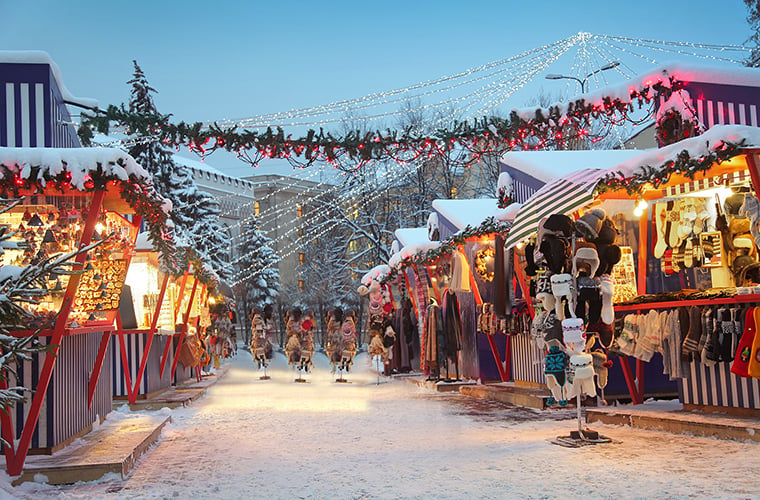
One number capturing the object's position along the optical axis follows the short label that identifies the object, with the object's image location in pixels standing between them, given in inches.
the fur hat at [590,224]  351.6
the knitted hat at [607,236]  351.3
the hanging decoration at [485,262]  620.1
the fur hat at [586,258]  335.6
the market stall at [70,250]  289.0
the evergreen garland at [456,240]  559.9
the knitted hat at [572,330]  320.2
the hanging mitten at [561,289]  324.8
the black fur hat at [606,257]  344.8
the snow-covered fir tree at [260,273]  2018.2
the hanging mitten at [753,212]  360.2
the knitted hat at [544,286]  339.6
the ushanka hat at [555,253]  331.6
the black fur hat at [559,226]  334.3
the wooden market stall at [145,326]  545.3
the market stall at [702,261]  331.3
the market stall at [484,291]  570.3
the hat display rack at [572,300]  325.1
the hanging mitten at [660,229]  430.9
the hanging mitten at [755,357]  320.8
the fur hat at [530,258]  378.9
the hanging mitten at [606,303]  337.4
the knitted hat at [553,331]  340.2
